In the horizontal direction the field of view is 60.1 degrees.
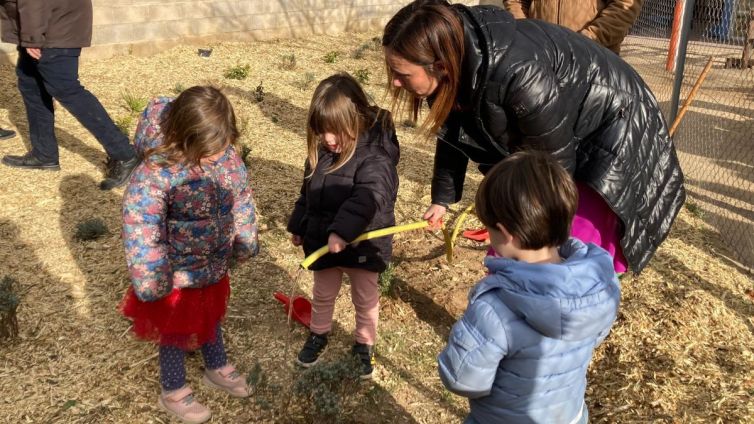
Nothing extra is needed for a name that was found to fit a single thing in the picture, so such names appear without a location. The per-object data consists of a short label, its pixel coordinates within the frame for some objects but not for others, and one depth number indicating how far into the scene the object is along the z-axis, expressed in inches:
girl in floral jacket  96.2
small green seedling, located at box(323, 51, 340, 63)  357.7
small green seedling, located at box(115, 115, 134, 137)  230.7
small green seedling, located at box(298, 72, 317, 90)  311.2
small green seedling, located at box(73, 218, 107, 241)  169.5
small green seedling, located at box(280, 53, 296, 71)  337.4
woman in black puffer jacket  88.9
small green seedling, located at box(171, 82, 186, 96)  276.1
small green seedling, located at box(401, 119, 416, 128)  280.3
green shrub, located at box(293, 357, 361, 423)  109.7
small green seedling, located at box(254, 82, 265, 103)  283.4
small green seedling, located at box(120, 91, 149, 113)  248.7
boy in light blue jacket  66.9
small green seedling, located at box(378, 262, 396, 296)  153.0
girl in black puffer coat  107.1
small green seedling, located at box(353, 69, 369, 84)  327.0
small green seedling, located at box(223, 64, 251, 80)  310.0
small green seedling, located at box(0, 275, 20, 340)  130.8
